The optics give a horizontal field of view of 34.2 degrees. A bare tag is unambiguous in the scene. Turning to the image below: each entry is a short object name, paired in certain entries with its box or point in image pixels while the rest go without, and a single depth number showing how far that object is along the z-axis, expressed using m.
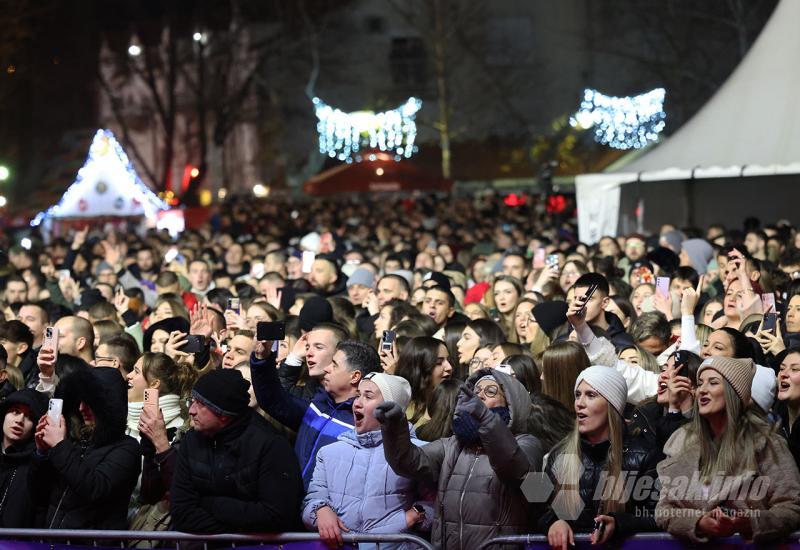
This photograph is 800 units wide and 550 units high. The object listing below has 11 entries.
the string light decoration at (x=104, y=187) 29.75
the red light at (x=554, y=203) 22.25
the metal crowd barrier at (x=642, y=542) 5.16
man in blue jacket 6.24
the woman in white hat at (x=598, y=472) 5.30
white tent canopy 19.44
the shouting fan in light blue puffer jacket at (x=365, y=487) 5.76
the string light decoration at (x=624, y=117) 41.62
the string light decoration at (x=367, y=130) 45.75
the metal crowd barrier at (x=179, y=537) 5.51
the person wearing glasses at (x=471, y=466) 5.33
